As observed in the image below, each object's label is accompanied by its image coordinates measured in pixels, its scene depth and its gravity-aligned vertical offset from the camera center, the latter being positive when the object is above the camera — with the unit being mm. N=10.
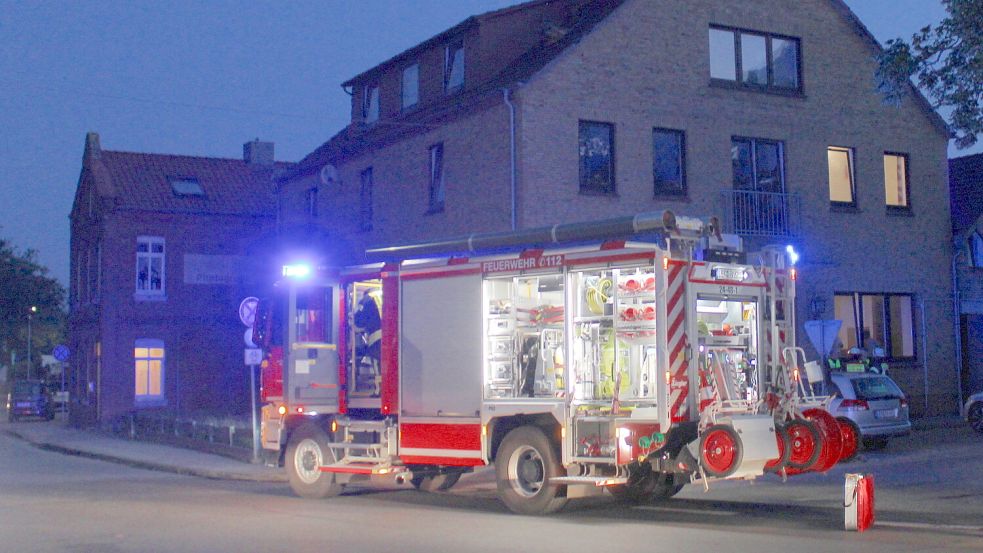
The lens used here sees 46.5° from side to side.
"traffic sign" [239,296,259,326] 20266 +1257
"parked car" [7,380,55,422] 48562 -694
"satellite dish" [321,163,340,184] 29969 +5388
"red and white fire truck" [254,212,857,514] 12445 +67
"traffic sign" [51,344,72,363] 42062 +1149
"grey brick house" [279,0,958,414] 22984 +5010
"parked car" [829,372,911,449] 20062 -602
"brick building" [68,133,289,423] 39531 +3388
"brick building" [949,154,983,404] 28094 +2057
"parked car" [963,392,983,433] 23516 -864
